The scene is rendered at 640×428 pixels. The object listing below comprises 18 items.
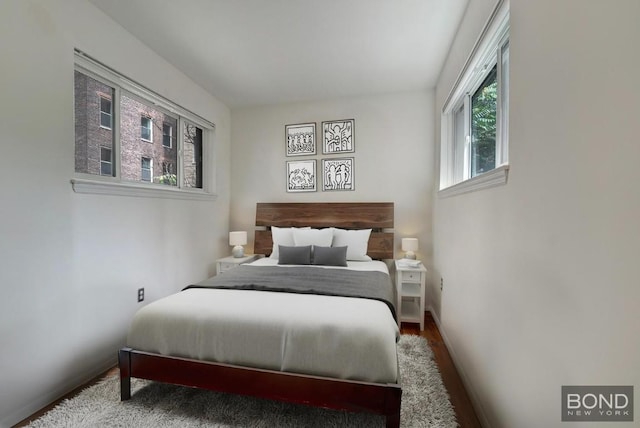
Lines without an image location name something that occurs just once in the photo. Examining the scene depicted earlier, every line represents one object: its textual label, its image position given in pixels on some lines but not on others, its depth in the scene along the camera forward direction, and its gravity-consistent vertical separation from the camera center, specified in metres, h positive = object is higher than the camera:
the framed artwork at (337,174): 3.49 +0.46
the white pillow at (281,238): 3.26 -0.36
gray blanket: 1.93 -0.59
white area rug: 1.49 -1.20
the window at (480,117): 1.49 +0.72
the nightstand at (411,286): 2.75 -0.83
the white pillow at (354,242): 3.11 -0.39
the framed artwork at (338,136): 3.46 +0.95
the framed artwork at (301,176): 3.60 +0.45
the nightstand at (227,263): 3.30 -0.67
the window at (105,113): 2.15 +0.78
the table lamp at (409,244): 3.07 -0.41
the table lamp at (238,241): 3.48 -0.43
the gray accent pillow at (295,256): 2.91 -0.52
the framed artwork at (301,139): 3.57 +0.95
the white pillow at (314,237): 3.11 -0.33
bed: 1.38 -0.78
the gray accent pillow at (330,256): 2.83 -0.51
